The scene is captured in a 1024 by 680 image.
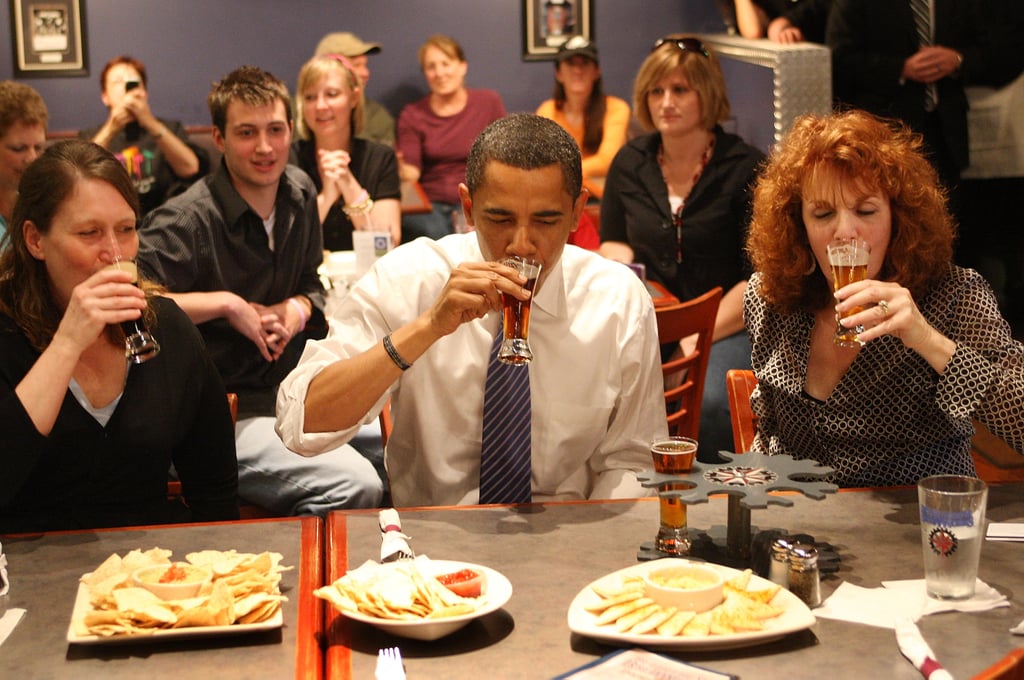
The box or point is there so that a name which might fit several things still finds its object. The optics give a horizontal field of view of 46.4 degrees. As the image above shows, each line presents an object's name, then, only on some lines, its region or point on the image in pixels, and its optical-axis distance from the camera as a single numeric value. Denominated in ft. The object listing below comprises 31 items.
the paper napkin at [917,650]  5.14
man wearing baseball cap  25.39
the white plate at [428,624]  5.46
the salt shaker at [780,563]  6.07
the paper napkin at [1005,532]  6.86
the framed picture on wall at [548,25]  29.30
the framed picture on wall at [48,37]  27.68
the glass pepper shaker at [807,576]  5.92
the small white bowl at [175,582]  5.76
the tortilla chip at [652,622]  5.50
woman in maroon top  25.66
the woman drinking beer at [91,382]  7.55
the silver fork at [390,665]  5.17
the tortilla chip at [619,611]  5.58
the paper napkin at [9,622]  5.68
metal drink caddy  6.21
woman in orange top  24.32
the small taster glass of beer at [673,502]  6.53
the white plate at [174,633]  5.44
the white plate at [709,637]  5.41
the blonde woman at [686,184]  15.02
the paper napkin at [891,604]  5.82
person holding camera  20.77
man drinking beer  8.03
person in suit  17.75
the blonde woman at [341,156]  18.10
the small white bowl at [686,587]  5.67
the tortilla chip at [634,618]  5.53
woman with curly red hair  8.05
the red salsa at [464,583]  5.85
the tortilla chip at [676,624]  5.48
